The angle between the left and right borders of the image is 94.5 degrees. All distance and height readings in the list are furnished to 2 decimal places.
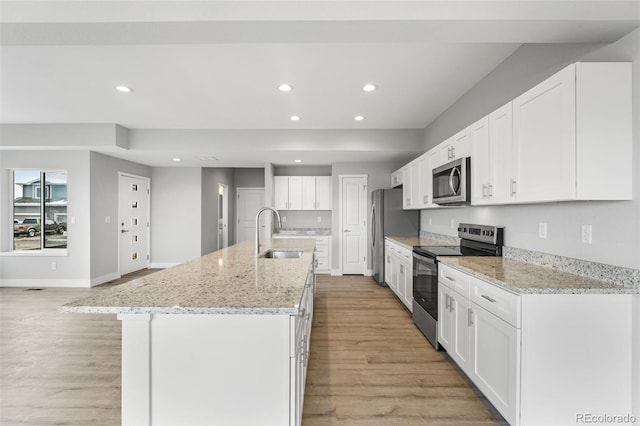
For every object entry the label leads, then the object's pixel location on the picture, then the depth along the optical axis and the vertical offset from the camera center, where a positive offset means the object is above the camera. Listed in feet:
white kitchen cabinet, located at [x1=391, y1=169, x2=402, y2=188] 16.79 +2.01
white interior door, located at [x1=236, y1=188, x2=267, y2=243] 27.48 +0.37
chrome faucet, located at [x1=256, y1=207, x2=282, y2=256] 9.01 -0.67
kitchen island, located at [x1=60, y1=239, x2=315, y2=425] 4.23 -2.21
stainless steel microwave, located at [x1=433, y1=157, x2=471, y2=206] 9.11 +0.99
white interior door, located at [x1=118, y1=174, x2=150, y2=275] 19.03 -0.74
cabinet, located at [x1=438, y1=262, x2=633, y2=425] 5.13 -2.52
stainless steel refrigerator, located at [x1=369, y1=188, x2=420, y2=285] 16.61 -0.31
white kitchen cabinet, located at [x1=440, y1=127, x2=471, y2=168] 9.18 +2.20
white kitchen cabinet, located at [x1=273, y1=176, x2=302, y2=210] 21.34 +1.45
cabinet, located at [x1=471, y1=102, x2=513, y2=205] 7.16 +1.47
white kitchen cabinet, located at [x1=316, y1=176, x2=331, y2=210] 21.35 +1.32
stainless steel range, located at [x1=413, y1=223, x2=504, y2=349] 8.94 -1.55
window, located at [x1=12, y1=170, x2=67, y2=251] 16.94 +0.08
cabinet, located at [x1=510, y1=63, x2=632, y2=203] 5.27 +1.48
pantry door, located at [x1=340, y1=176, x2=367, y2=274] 19.95 -0.72
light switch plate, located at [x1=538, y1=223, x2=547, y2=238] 7.12 -0.42
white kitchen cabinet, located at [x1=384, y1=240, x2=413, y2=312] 11.93 -2.70
